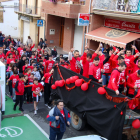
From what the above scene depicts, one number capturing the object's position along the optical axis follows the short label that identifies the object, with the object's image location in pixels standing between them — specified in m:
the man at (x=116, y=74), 5.87
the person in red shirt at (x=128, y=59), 7.69
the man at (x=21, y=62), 10.93
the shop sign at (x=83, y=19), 15.29
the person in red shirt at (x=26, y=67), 10.18
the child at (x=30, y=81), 9.15
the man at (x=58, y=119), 5.23
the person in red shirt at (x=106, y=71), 7.47
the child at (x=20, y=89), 8.20
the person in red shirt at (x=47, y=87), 8.93
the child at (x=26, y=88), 9.09
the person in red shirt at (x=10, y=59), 11.28
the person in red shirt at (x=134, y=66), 7.25
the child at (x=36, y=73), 9.63
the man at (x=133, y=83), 6.48
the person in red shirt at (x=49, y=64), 10.34
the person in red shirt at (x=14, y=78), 8.79
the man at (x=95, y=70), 6.50
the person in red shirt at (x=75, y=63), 7.72
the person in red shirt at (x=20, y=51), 13.42
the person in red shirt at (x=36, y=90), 8.43
